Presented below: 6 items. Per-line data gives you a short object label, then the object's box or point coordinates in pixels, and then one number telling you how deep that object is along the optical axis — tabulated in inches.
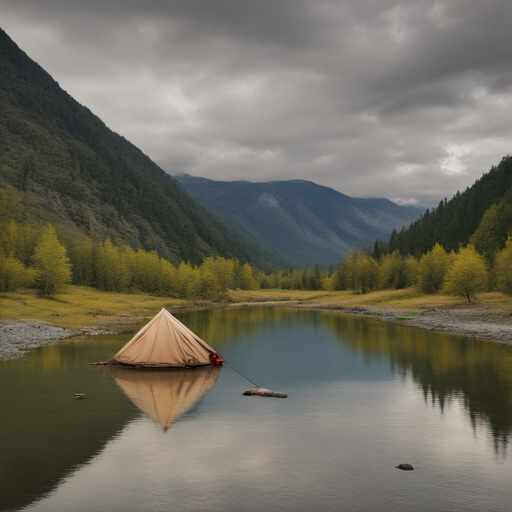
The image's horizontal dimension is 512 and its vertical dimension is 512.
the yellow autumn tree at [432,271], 4284.0
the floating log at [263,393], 960.3
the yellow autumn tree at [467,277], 3208.7
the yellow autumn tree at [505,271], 2930.6
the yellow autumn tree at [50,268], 3193.9
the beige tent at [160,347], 1221.1
